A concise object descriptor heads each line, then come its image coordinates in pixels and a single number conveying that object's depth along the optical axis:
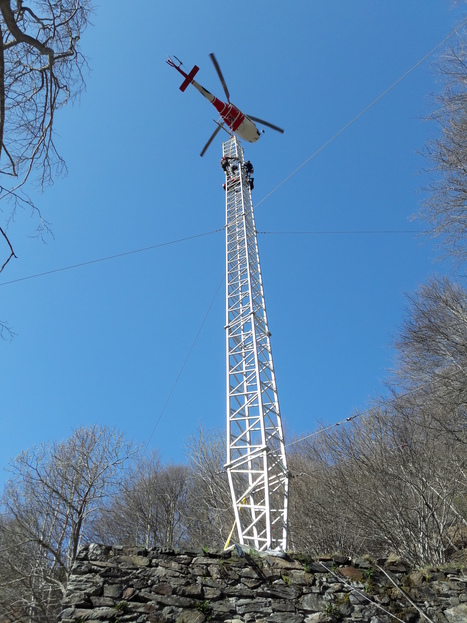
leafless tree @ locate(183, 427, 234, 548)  15.50
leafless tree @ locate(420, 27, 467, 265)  6.66
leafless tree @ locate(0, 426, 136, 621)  9.30
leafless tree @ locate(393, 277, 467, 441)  9.36
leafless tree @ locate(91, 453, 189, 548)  17.48
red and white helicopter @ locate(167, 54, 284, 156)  11.77
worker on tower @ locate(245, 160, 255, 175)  13.34
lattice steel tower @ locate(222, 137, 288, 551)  7.29
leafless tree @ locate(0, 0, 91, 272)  3.20
